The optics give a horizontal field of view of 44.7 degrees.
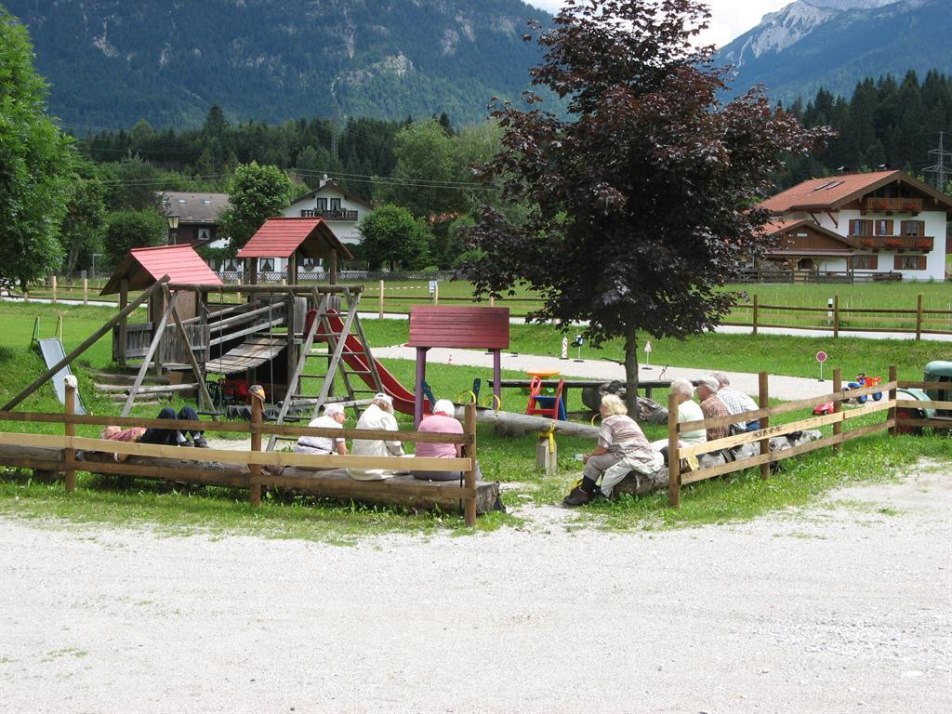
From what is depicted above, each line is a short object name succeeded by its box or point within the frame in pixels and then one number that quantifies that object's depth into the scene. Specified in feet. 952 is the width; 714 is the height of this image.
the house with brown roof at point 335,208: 361.71
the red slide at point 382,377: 72.07
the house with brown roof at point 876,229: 268.21
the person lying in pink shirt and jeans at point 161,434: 45.78
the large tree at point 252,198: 288.92
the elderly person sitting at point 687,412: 45.68
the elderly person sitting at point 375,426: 42.52
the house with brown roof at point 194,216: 422.41
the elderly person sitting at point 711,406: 47.42
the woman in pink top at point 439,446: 40.37
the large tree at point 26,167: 79.05
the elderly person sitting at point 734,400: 49.85
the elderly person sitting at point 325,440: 44.65
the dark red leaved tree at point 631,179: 57.31
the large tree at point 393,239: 302.04
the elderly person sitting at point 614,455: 42.60
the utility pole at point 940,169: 333.21
